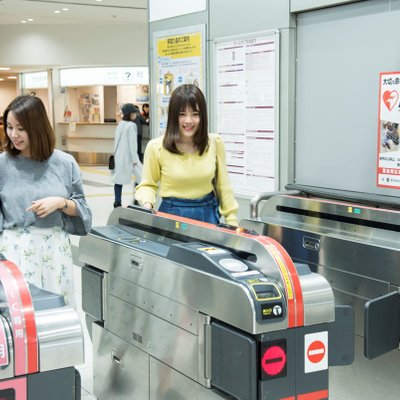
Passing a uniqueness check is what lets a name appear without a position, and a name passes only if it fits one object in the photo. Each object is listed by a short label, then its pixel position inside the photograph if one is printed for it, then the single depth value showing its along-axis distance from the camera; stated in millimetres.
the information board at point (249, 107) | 4216
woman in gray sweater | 2836
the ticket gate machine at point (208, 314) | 2121
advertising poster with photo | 3477
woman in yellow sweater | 3295
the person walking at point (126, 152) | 8938
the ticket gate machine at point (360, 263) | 2666
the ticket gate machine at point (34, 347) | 1692
